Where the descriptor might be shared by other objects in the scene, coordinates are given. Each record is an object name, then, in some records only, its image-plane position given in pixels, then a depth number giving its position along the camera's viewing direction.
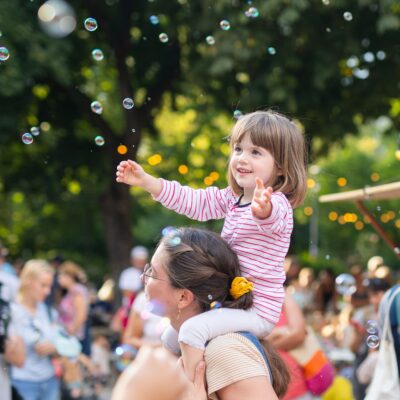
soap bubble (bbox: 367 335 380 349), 4.17
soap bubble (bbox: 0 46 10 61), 4.93
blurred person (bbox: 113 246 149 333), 9.53
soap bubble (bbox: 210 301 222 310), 2.91
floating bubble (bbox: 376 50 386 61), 12.65
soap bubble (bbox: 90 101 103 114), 4.69
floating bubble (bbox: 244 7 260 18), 5.49
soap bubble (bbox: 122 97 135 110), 4.25
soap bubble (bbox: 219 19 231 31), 5.24
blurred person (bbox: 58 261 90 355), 9.38
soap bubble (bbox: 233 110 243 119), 3.74
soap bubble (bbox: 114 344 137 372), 7.73
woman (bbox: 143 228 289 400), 2.77
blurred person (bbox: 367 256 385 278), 8.45
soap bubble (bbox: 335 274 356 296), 7.30
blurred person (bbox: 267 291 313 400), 5.64
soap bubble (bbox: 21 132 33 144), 4.76
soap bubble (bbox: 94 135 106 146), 4.13
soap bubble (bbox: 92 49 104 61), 5.46
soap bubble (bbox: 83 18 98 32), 5.00
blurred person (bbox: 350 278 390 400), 6.88
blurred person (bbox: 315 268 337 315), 12.60
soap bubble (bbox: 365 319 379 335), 4.41
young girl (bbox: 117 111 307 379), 2.85
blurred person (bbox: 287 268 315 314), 11.50
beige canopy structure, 5.44
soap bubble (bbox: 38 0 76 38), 11.50
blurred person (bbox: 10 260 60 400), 6.98
